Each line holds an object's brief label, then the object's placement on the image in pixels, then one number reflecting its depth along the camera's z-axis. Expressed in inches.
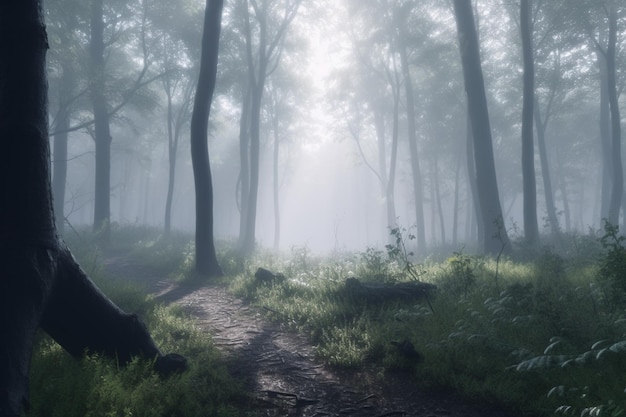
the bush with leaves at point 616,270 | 176.1
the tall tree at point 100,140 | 685.7
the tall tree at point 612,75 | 642.8
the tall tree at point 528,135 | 529.7
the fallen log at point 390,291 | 271.7
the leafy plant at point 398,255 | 304.4
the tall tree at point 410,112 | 847.1
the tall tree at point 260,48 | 759.7
